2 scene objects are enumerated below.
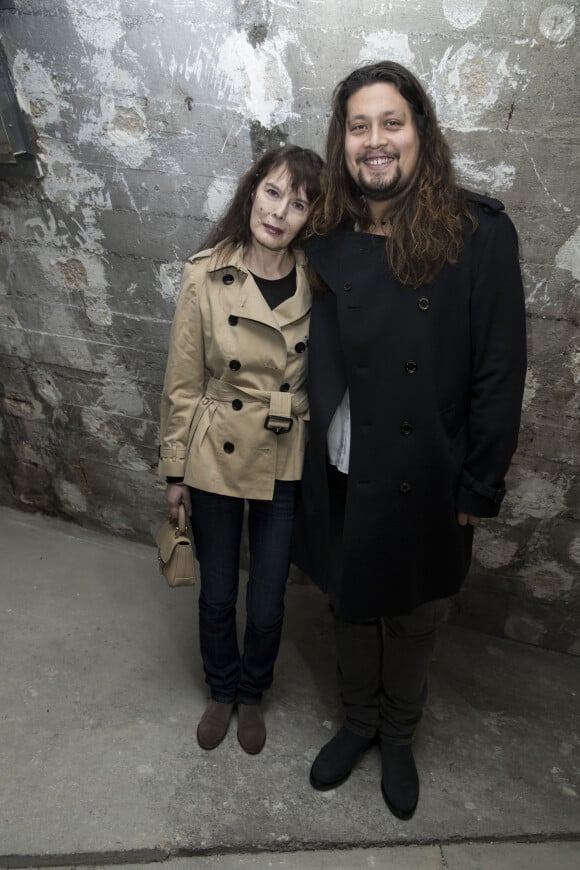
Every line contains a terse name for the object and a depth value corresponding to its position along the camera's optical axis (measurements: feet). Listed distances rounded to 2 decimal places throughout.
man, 5.47
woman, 6.07
